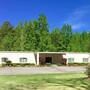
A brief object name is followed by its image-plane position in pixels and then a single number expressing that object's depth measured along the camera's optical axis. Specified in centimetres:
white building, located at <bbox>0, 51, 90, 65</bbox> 2284
